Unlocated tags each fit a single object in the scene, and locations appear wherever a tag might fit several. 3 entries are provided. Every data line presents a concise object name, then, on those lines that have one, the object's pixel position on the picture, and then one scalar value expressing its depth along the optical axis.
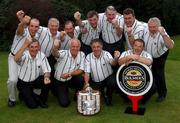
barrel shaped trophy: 6.99
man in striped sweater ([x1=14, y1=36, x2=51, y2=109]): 7.34
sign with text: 7.12
